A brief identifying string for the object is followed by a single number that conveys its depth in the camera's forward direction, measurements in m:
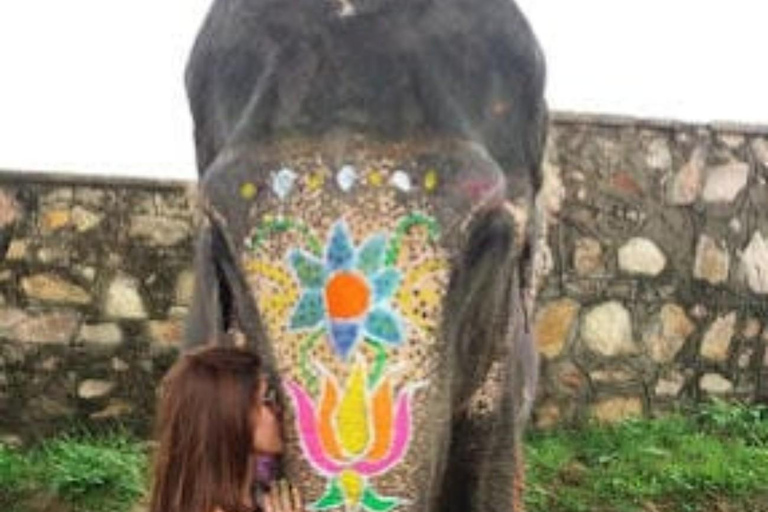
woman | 2.57
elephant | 2.44
